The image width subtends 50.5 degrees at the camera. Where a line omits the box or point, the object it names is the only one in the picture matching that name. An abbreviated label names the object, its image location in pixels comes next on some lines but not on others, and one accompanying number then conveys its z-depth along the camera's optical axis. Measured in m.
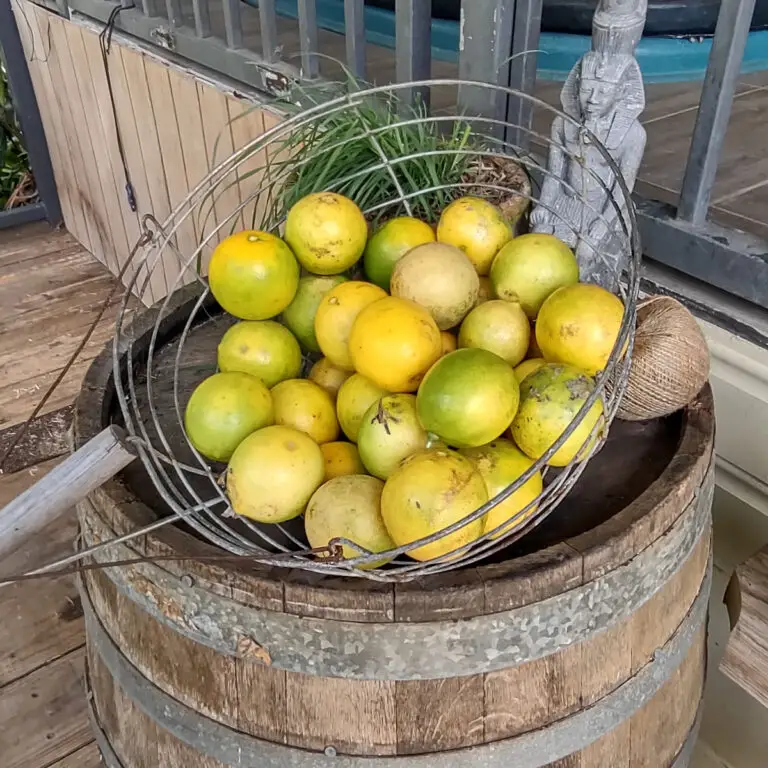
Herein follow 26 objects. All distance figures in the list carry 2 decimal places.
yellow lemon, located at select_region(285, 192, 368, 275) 0.84
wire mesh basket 0.62
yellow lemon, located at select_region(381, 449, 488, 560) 0.62
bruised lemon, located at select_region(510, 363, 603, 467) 0.68
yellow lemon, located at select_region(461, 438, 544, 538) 0.67
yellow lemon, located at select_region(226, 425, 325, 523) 0.68
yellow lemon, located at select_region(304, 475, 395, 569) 0.66
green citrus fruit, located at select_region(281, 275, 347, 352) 0.88
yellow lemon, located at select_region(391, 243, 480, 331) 0.79
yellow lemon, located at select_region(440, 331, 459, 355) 0.82
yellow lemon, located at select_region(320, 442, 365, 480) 0.75
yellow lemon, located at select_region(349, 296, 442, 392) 0.72
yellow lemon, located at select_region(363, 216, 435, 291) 0.88
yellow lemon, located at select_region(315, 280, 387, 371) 0.79
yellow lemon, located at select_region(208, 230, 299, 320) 0.82
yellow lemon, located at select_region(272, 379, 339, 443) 0.78
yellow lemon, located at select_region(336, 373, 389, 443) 0.76
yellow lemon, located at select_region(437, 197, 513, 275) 0.88
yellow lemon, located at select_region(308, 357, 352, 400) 0.84
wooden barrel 0.63
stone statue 0.88
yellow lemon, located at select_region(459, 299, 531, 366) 0.78
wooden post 0.69
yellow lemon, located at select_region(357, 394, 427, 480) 0.70
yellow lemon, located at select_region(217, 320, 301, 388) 0.82
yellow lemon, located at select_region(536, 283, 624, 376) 0.73
